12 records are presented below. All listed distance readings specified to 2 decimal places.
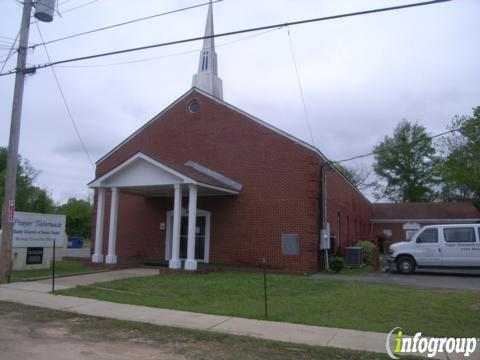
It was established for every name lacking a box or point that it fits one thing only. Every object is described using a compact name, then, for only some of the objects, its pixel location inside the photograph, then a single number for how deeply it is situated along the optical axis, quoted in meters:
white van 18.59
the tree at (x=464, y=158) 42.78
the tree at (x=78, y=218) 54.02
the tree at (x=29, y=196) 53.03
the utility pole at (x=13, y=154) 14.91
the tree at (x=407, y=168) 65.19
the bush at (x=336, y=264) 19.94
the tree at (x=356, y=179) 69.93
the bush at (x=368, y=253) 24.99
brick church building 19.45
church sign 19.02
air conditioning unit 22.55
